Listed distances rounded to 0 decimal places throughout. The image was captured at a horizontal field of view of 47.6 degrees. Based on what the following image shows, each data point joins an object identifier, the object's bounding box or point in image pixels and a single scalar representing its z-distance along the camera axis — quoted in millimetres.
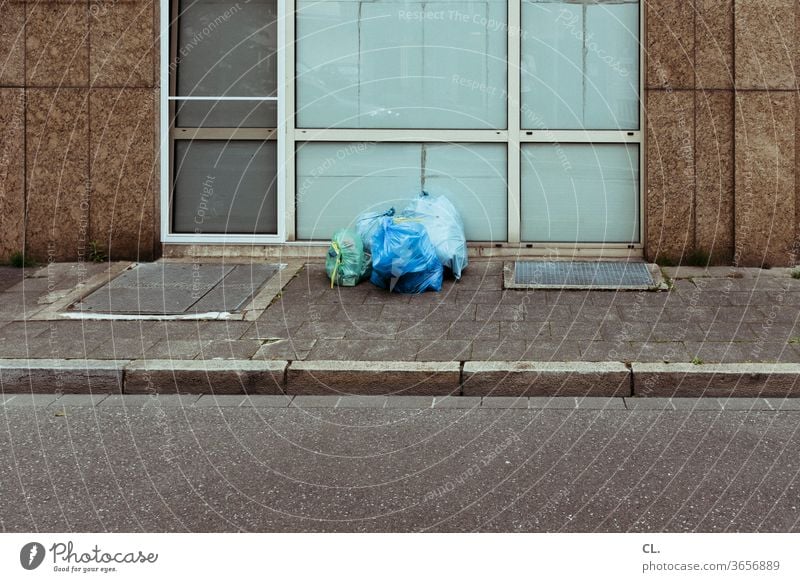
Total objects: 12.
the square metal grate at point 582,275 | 8008
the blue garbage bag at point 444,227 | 8234
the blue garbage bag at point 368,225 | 8094
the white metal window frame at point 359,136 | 9148
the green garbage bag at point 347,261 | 8023
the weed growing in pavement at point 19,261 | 9094
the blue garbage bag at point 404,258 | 7605
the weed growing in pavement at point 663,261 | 8846
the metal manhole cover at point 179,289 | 7559
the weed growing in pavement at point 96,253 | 9109
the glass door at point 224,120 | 9398
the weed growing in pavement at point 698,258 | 8803
